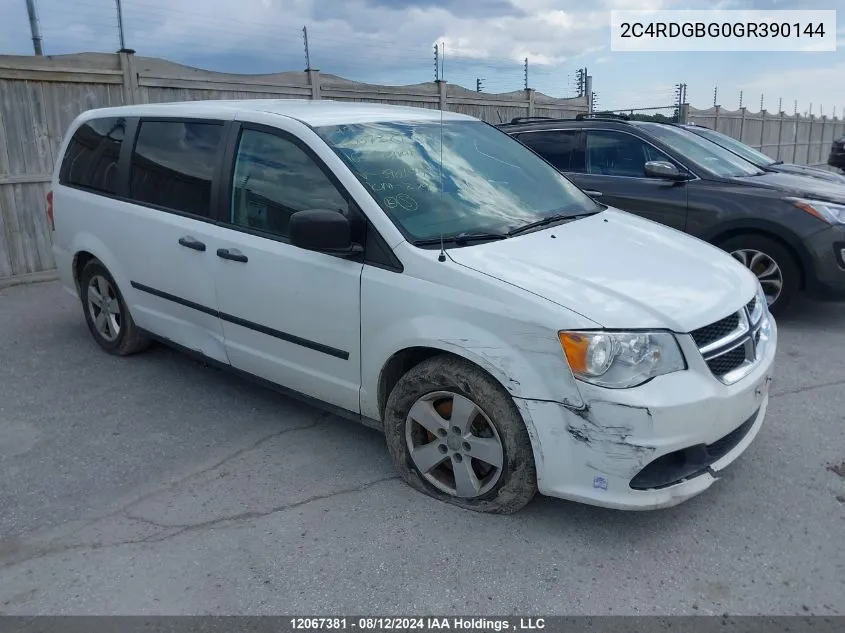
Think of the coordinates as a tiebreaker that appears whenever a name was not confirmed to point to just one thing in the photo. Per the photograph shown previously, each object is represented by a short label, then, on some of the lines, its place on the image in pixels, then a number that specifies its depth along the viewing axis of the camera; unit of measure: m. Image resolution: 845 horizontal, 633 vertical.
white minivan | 2.86
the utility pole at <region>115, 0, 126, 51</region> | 8.09
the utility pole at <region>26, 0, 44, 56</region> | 7.71
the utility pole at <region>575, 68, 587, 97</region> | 16.06
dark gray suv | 5.88
